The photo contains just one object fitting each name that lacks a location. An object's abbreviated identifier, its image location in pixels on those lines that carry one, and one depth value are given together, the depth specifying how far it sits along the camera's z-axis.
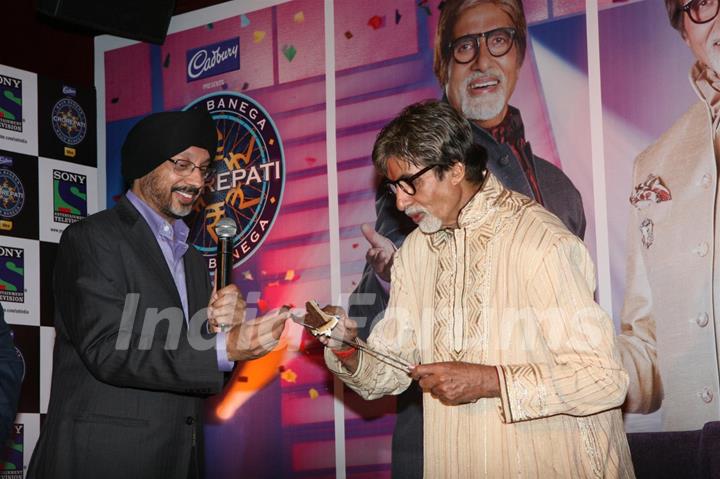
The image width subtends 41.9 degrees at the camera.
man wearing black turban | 3.08
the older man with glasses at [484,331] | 2.60
